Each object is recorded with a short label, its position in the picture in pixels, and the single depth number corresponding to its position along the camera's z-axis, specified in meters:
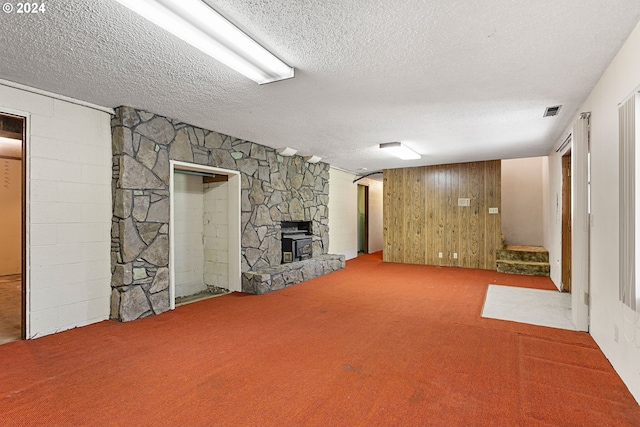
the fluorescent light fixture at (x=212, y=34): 1.70
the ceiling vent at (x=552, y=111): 3.46
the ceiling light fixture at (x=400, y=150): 5.15
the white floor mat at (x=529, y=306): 3.52
